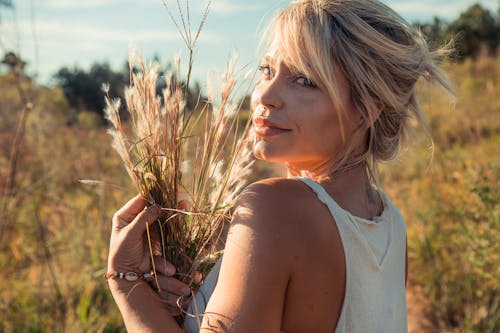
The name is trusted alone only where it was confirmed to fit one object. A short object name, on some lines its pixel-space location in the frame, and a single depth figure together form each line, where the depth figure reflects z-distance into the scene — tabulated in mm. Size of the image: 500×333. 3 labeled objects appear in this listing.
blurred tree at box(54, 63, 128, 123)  16892
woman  1260
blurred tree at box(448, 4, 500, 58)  24297
